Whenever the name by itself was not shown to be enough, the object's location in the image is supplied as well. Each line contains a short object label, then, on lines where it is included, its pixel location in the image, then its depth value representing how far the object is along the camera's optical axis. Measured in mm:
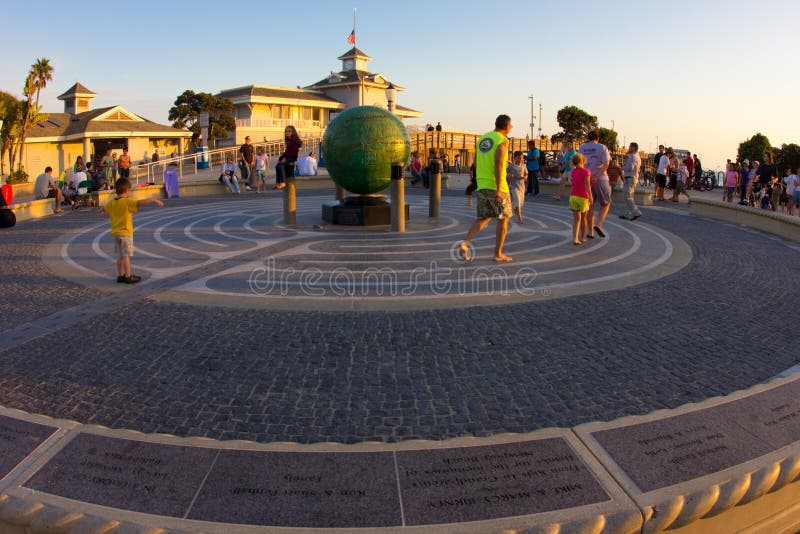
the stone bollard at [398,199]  11930
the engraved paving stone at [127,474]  2941
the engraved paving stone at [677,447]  3195
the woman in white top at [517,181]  12820
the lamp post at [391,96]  28406
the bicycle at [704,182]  27619
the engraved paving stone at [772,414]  3643
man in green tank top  8508
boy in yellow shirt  7863
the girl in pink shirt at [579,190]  10234
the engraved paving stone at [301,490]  2828
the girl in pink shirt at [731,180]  20625
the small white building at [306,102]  47312
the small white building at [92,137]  39938
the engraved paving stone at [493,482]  2885
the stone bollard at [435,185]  14133
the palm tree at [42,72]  41312
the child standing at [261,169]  23062
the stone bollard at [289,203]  12906
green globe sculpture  12367
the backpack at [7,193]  14355
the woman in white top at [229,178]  23125
